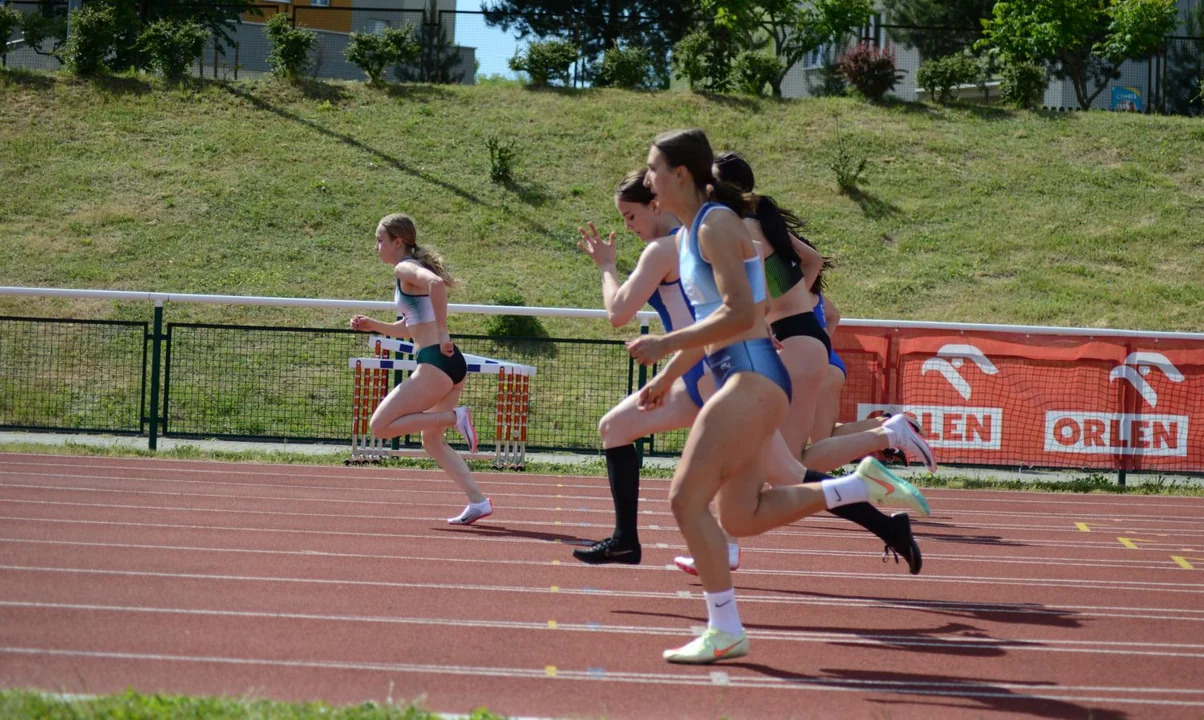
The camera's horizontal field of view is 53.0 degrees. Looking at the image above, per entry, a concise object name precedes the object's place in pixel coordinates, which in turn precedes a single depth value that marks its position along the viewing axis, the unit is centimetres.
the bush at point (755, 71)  2809
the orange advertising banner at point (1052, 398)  1266
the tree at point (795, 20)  3016
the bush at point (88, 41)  2744
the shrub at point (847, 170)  2398
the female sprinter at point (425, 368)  815
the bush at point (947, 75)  2809
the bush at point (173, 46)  2761
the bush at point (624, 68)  2848
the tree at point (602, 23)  3125
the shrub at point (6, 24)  2770
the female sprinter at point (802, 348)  598
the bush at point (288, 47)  2772
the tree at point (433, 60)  2944
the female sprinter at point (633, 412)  591
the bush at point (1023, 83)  2830
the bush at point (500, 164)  2402
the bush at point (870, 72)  2830
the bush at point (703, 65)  2842
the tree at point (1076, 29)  2972
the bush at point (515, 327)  1766
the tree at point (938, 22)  3347
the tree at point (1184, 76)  3008
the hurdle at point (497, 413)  1199
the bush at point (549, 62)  2842
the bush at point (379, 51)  2788
